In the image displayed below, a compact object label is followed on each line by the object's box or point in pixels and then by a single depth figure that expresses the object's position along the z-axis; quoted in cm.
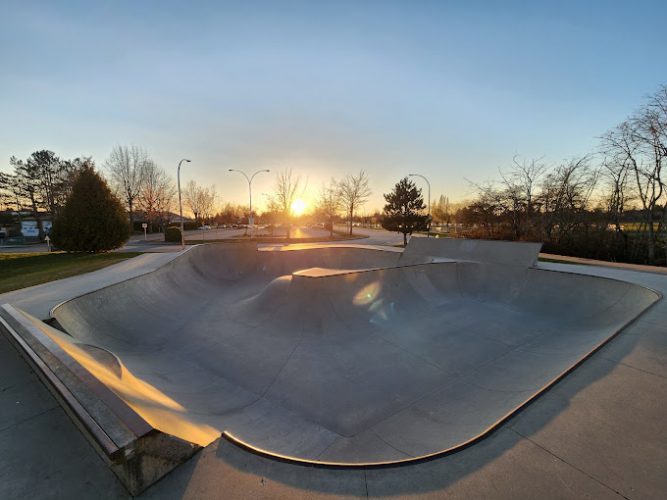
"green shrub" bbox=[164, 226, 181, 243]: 3083
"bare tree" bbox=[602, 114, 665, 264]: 1836
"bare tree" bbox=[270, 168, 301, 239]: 3678
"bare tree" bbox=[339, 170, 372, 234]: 4225
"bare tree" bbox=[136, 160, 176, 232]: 4054
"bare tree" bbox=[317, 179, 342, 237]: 4491
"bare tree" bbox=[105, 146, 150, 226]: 3828
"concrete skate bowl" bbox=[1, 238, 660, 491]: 366
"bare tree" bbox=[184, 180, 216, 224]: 5775
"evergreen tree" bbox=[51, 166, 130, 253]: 1563
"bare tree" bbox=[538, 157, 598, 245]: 2348
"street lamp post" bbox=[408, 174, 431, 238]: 3125
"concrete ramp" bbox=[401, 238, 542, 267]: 1224
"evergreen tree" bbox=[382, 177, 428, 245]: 3131
